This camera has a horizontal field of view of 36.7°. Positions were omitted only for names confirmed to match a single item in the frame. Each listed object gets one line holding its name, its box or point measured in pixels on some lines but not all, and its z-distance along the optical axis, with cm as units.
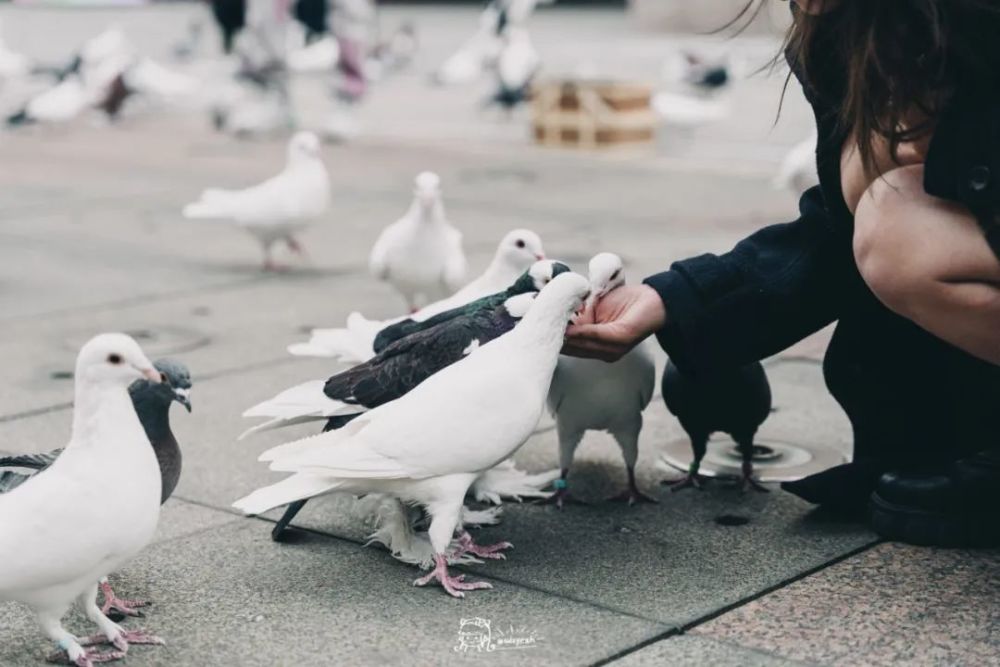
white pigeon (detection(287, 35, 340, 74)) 1686
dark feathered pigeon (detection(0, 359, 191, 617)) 335
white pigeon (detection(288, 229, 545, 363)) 423
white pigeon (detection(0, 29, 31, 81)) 1565
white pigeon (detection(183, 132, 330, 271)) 762
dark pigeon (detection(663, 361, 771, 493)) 418
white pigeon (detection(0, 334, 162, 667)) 289
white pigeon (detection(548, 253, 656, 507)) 404
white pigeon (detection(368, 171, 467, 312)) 618
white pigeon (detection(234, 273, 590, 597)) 342
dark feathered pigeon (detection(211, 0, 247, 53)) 1350
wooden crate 1178
